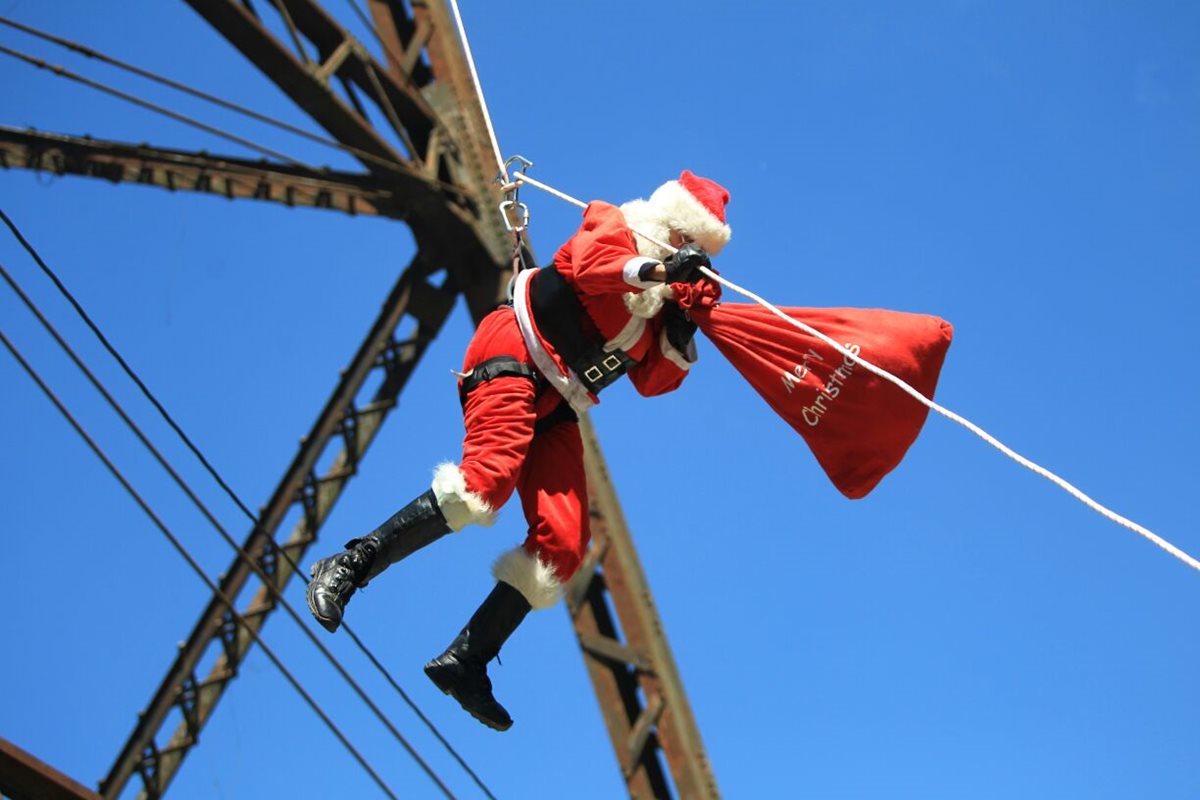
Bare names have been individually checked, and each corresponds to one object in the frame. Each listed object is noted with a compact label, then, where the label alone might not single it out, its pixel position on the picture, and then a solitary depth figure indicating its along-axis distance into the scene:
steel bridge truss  14.00
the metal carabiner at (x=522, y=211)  9.45
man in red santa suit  8.65
